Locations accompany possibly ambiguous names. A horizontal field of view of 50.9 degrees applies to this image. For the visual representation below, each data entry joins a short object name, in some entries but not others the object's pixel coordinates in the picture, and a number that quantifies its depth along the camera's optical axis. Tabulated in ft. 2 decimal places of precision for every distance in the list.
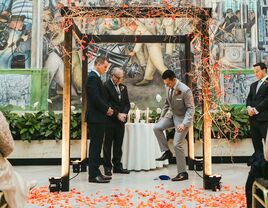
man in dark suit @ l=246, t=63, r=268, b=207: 15.33
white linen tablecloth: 17.57
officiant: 16.35
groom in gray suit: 13.97
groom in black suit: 13.56
